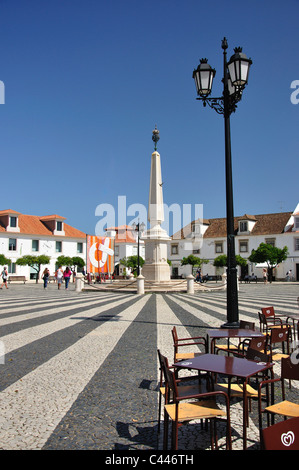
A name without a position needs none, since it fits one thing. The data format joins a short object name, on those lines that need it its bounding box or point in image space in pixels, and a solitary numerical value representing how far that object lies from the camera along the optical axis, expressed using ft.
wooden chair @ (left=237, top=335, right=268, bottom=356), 14.02
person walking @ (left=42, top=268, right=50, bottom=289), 93.03
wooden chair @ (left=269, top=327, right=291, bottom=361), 16.15
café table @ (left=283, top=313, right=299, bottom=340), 21.16
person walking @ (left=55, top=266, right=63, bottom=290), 91.71
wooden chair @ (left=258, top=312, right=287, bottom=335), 22.04
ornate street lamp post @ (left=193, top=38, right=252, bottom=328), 25.03
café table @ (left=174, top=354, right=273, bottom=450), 9.89
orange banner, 136.46
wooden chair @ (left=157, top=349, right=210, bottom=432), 10.76
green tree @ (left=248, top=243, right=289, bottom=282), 141.69
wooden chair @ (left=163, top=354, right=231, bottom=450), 9.20
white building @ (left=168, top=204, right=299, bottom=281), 163.43
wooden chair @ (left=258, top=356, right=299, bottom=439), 9.90
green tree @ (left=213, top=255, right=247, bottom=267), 161.05
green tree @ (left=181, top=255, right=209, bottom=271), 172.04
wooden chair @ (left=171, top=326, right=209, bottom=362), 15.15
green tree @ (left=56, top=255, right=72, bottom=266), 163.43
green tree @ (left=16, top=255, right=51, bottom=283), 147.74
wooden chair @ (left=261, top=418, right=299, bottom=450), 6.31
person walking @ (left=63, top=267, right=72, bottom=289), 88.58
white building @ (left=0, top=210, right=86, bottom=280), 157.99
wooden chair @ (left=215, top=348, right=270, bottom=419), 11.66
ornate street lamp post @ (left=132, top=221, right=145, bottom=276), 89.74
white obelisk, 78.23
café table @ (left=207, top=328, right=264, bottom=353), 15.72
